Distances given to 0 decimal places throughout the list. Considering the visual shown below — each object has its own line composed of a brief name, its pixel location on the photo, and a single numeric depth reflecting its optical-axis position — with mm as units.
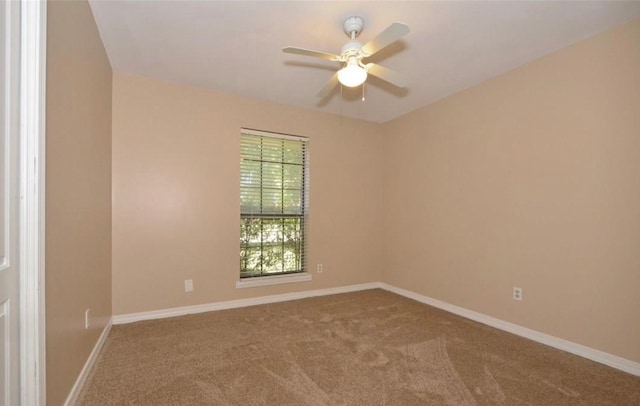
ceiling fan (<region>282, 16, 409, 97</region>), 1994
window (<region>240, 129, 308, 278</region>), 3797
